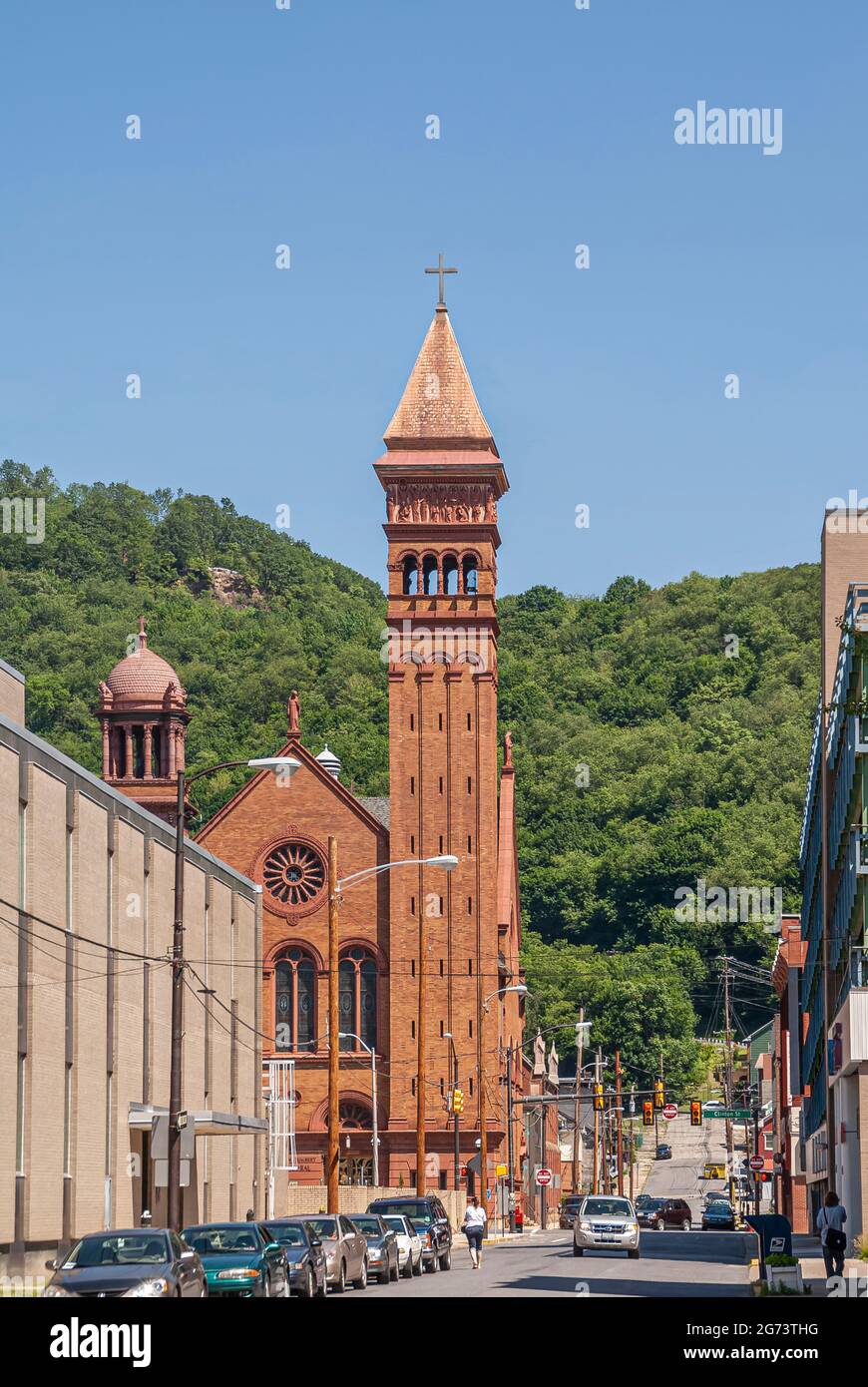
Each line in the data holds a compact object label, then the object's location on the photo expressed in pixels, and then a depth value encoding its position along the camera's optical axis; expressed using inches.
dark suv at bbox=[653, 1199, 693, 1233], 3740.2
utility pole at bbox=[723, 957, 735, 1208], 4775.1
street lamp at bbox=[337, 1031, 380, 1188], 3198.8
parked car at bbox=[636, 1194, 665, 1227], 3835.1
